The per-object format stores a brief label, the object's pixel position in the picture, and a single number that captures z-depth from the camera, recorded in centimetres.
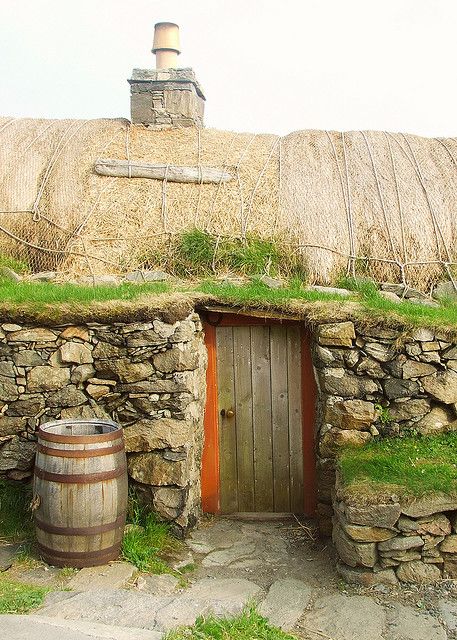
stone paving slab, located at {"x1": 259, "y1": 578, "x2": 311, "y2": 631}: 459
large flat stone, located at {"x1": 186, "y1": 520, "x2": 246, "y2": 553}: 586
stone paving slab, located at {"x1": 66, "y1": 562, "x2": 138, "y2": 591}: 473
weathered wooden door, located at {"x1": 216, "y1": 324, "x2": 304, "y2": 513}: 656
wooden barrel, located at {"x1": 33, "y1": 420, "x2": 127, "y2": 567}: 485
